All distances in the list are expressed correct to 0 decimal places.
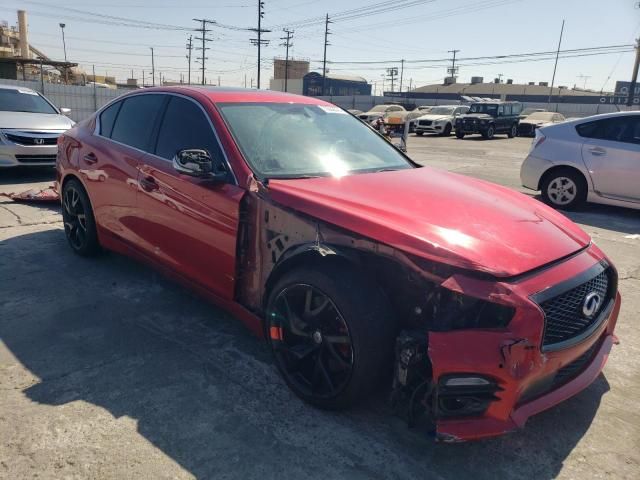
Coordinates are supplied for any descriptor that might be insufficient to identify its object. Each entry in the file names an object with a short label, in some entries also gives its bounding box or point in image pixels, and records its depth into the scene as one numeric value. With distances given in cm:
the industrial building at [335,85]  8100
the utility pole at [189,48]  8572
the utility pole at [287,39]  7520
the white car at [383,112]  2820
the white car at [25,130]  801
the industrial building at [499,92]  6775
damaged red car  210
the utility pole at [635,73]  3991
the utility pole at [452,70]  9375
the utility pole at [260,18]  5153
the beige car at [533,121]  2633
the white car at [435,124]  2627
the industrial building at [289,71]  8889
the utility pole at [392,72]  9461
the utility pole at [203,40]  7262
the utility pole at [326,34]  6661
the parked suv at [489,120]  2448
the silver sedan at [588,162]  705
